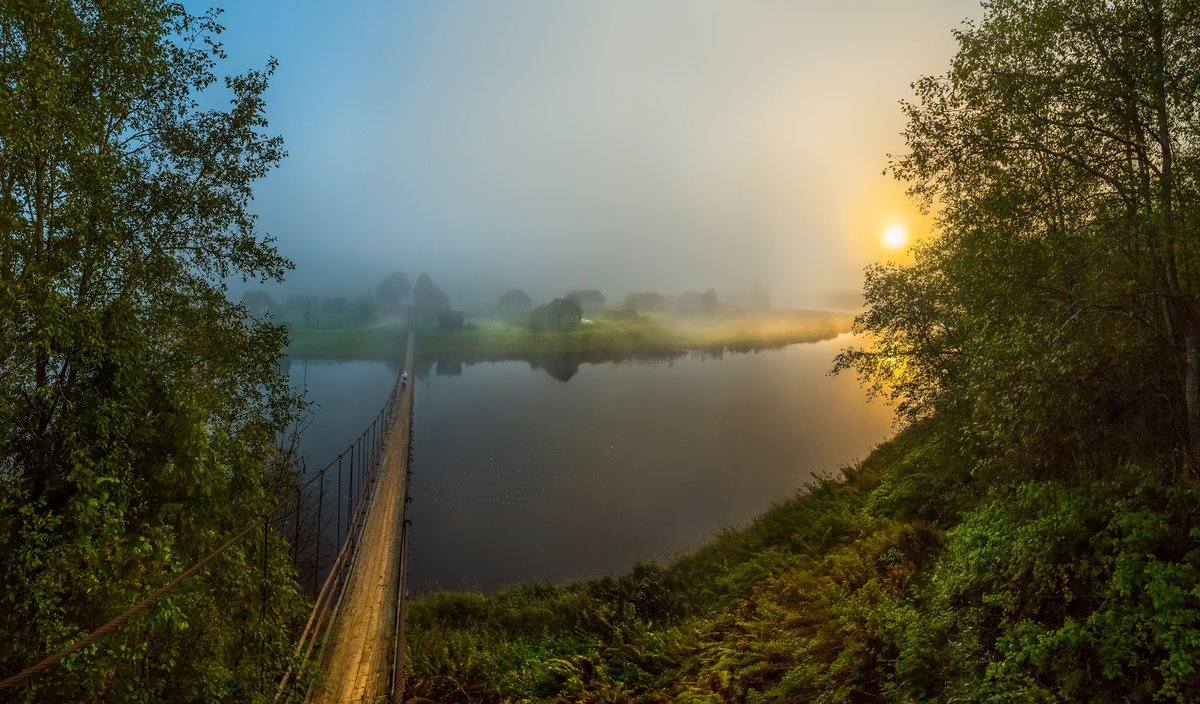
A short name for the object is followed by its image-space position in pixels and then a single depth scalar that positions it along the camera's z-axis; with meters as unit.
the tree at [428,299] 154.38
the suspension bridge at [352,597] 10.08
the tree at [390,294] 166.46
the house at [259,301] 115.03
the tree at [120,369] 6.55
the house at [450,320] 111.49
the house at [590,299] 178.00
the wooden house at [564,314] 110.19
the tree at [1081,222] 6.90
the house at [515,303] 136.95
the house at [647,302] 166.62
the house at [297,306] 145.88
